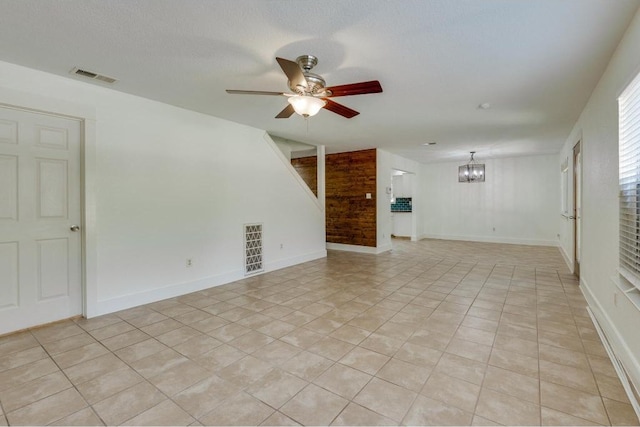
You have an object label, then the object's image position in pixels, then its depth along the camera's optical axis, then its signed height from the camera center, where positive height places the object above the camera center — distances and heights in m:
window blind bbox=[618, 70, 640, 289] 2.07 +0.22
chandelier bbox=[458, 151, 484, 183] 7.84 +1.05
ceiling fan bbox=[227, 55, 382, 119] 2.30 +1.01
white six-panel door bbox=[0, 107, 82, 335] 2.76 -0.05
